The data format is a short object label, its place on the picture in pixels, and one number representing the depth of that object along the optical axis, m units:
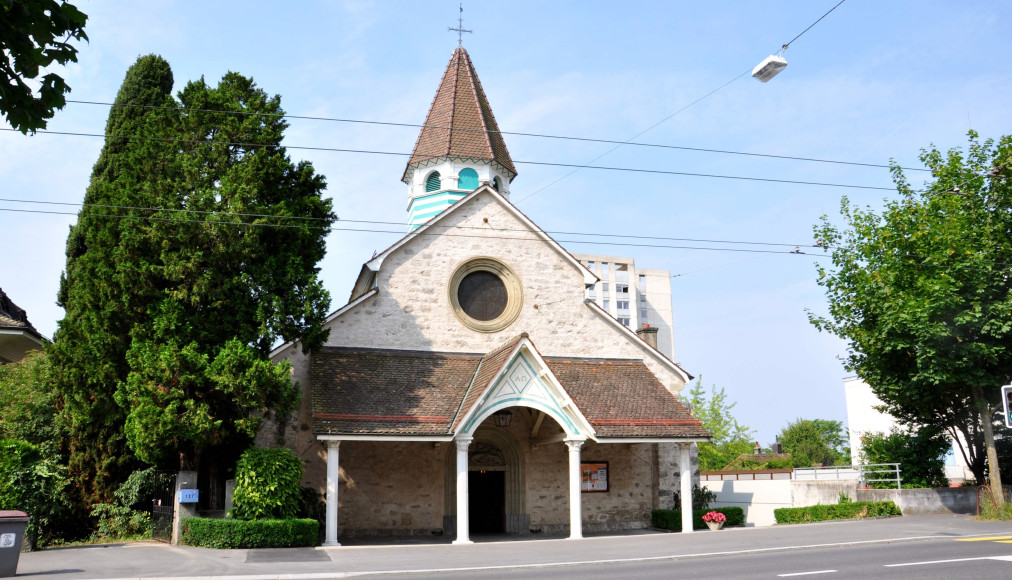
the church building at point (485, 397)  21.92
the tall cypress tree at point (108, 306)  19.91
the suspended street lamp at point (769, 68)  14.96
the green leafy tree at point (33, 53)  6.11
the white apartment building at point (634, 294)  101.56
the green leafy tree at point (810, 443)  82.56
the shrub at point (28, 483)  17.17
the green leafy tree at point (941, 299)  22.58
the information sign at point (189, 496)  19.59
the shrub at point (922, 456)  26.50
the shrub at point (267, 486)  18.86
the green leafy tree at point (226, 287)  18.97
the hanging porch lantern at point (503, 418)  24.75
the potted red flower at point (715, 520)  23.91
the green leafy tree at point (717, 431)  59.72
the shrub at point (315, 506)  21.64
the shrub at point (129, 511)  20.67
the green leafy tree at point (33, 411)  21.80
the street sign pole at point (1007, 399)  13.85
